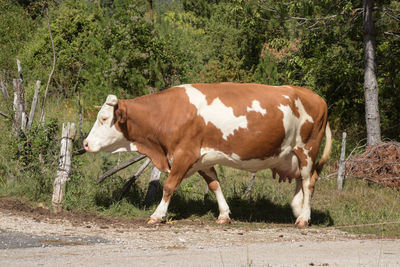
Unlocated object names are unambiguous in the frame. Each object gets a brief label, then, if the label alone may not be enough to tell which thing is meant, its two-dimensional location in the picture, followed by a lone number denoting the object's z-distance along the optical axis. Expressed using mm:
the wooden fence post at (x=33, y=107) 21172
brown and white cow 16625
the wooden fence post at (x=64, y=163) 17812
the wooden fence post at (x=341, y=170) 22844
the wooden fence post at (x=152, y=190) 18844
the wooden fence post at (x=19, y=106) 20953
